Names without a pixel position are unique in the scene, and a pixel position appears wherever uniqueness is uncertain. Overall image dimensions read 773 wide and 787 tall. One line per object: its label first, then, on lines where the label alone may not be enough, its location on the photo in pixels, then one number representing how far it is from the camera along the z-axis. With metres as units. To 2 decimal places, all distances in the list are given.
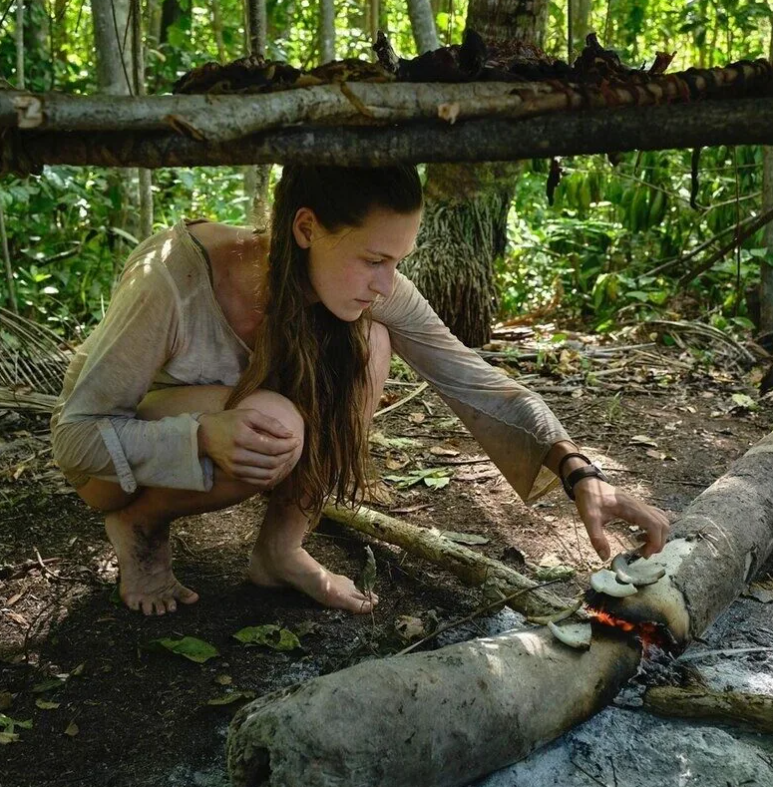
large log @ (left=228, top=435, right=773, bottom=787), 1.51
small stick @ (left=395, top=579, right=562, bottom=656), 2.08
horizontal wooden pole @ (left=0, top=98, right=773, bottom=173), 1.55
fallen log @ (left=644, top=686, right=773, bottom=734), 1.84
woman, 2.02
